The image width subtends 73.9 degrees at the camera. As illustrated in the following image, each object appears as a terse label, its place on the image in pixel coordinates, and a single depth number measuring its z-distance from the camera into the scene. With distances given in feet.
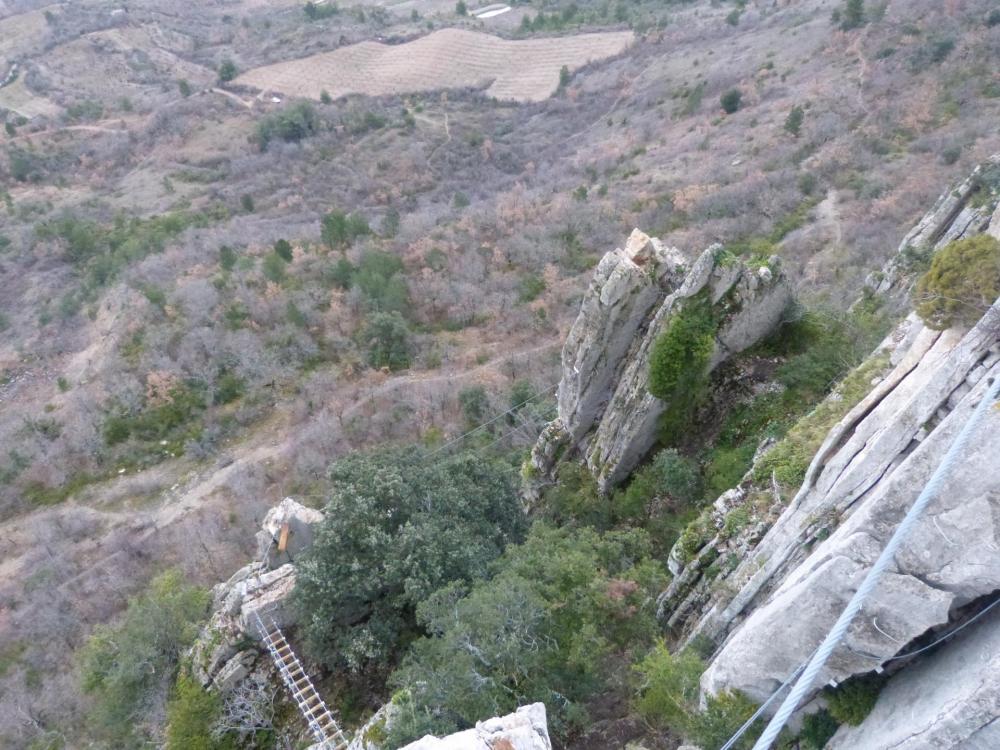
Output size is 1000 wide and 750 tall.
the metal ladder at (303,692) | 53.26
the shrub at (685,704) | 34.14
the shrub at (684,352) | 62.34
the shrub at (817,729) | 32.40
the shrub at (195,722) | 57.57
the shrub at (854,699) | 30.53
